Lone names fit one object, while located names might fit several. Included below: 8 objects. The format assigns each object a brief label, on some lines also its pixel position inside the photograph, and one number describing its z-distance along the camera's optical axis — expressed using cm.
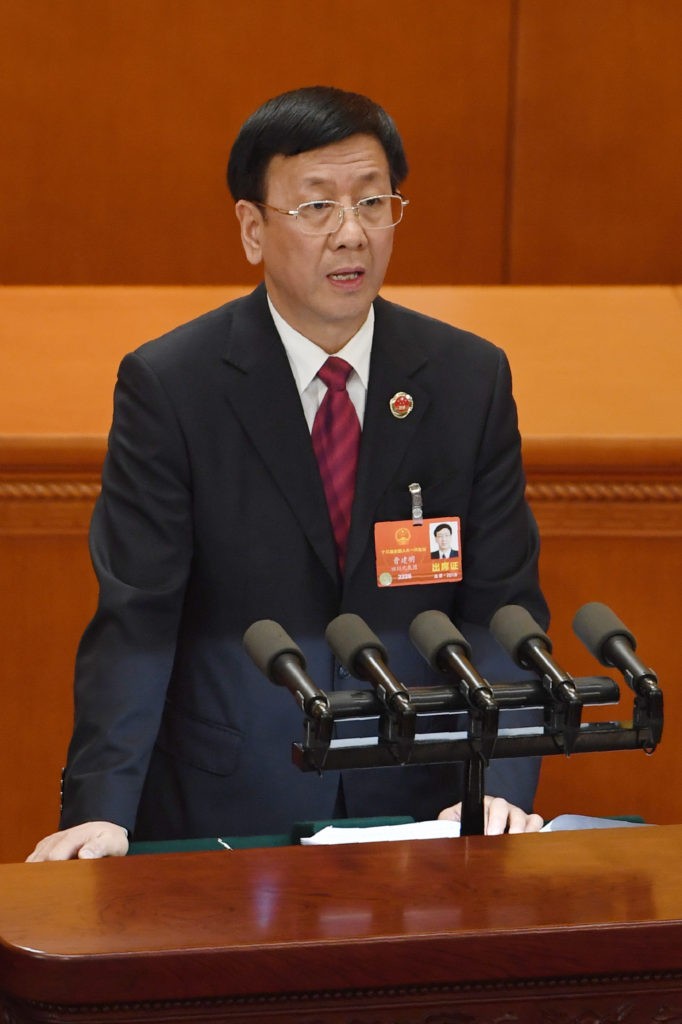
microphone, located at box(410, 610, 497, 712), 1249
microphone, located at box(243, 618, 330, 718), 1245
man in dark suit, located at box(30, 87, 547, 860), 1298
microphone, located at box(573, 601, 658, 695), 1250
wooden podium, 1235
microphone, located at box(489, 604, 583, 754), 1250
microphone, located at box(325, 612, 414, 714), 1246
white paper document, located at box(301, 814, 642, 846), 1273
